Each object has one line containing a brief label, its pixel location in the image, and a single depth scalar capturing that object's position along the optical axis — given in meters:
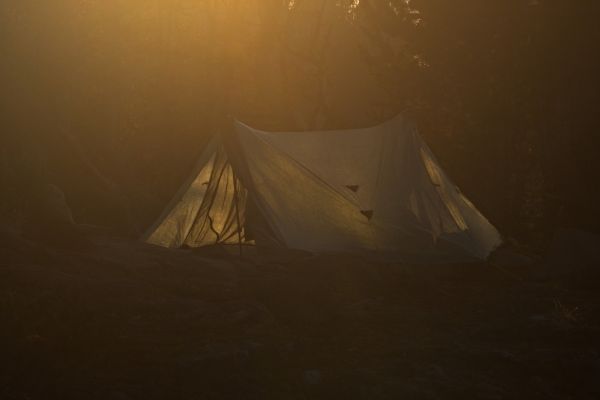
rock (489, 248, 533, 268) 14.64
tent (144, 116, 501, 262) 13.19
